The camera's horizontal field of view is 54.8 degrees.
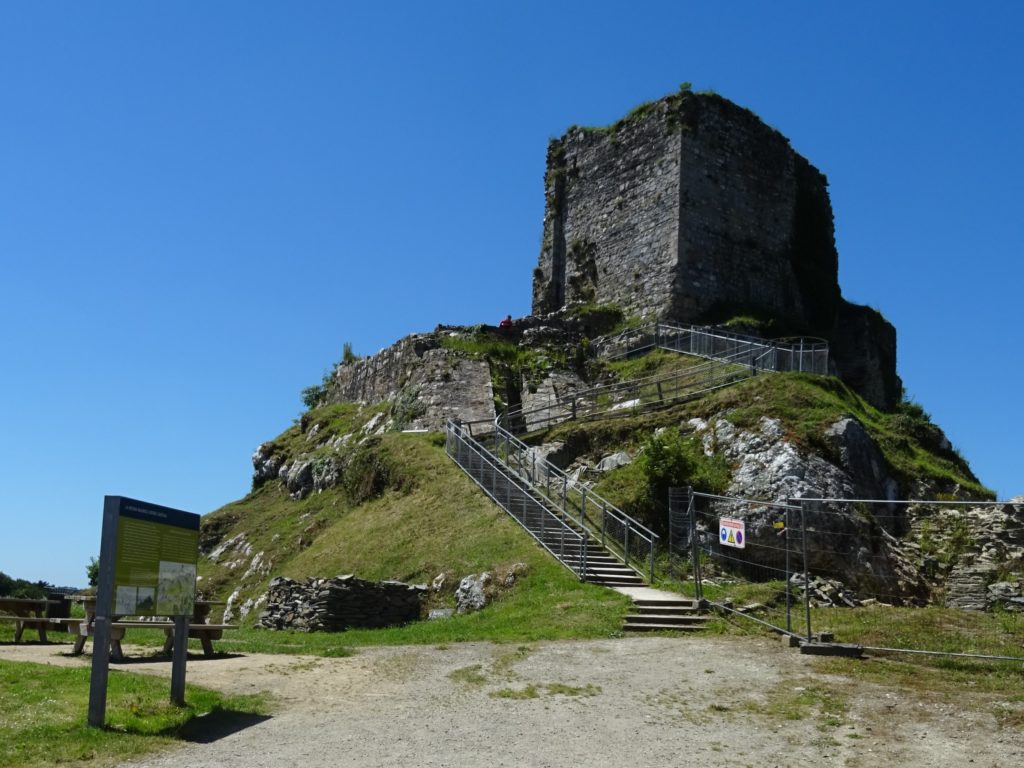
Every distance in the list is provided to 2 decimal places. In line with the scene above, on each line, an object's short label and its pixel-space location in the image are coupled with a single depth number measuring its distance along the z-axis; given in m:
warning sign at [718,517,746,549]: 16.53
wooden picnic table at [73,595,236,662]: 12.27
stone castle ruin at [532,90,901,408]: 33.41
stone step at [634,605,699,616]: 15.95
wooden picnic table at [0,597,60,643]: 14.80
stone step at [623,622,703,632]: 15.19
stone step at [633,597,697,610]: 16.31
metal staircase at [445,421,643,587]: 18.91
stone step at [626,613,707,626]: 15.55
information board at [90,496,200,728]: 8.84
